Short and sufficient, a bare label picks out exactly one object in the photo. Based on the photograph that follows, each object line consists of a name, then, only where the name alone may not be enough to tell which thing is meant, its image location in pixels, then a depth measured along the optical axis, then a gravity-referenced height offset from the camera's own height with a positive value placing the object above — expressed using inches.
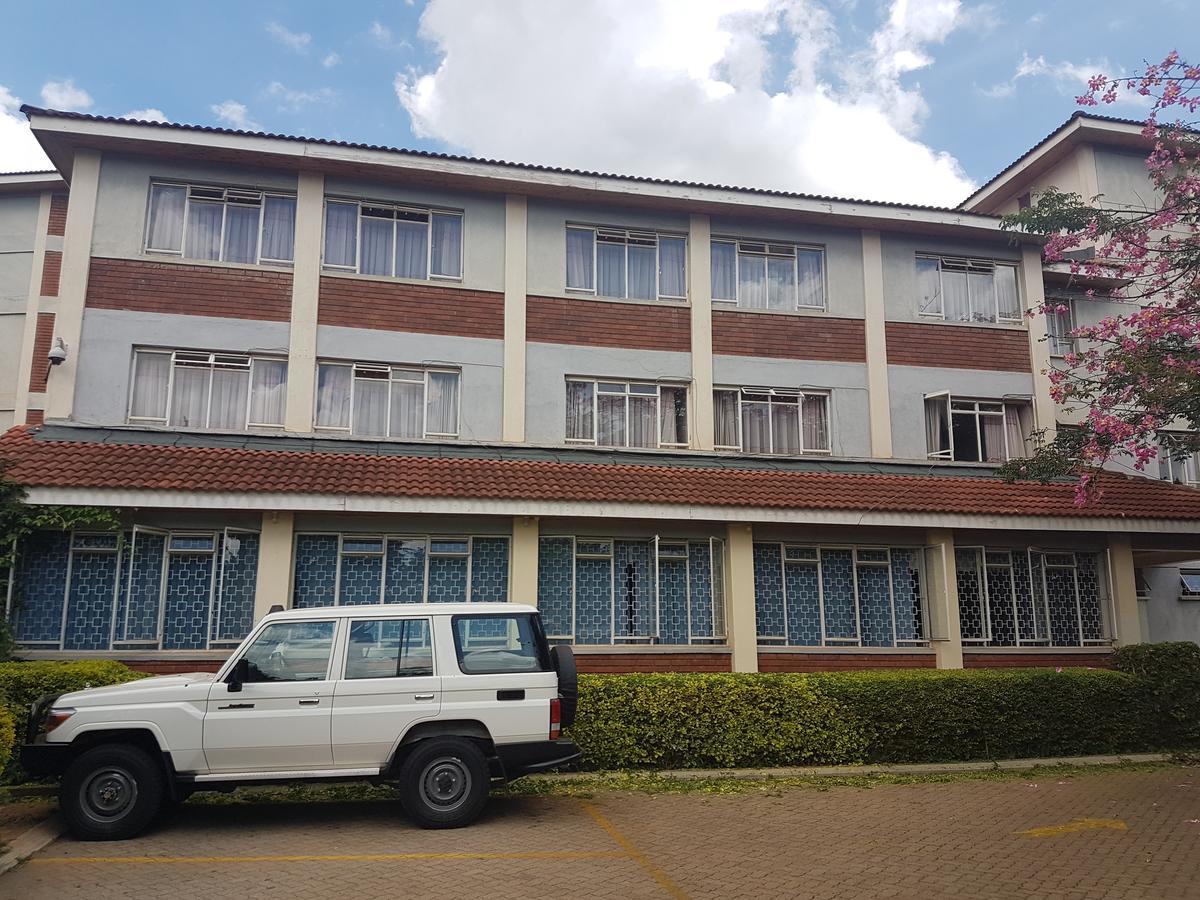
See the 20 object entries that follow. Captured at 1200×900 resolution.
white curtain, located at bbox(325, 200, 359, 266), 614.5 +250.9
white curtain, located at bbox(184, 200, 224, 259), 597.9 +244.8
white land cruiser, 322.7 -26.1
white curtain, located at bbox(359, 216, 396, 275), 619.2 +243.4
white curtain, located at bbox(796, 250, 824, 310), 685.3 +247.1
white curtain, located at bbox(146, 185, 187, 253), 594.2 +251.0
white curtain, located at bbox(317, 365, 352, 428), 599.5 +145.5
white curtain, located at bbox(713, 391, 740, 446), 652.7 +144.9
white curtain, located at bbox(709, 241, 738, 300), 670.5 +248.1
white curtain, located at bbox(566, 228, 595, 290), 649.6 +248.4
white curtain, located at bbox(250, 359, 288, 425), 589.9 +146.4
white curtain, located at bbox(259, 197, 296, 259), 606.5 +250.2
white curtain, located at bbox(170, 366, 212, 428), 582.2 +140.9
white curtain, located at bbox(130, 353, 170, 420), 577.3 +146.9
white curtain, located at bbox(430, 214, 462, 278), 630.5 +247.9
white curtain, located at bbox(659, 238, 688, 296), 661.9 +246.3
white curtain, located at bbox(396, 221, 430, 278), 625.9 +243.3
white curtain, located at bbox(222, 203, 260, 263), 602.5 +244.8
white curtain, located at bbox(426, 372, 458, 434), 612.1 +144.0
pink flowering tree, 468.1 +149.1
